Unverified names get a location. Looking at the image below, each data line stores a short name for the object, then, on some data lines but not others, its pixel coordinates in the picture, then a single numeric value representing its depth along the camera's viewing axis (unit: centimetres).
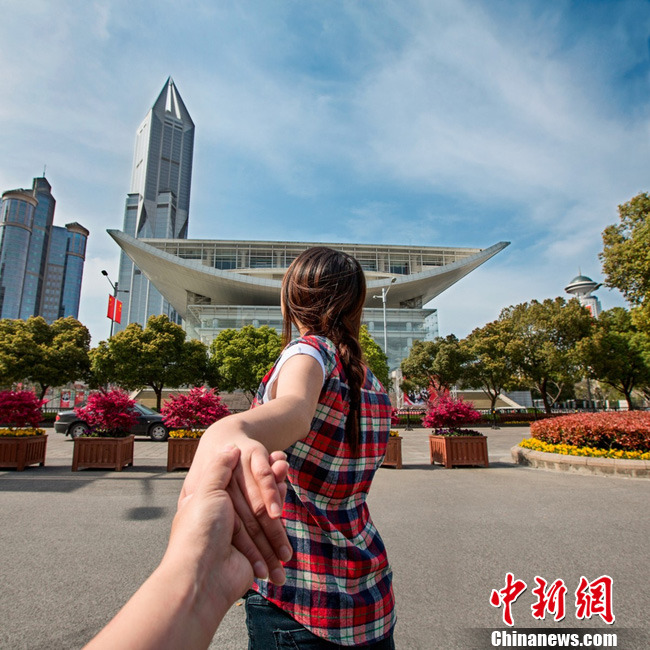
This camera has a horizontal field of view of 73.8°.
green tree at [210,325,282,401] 2905
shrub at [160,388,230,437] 945
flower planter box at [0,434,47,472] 900
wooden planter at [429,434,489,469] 956
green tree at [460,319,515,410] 2733
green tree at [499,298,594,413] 2650
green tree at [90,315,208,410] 2633
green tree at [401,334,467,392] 2848
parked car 1530
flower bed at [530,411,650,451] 873
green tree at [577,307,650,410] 2562
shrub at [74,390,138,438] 930
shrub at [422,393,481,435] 986
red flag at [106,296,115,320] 2616
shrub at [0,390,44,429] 936
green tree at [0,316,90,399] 2552
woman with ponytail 106
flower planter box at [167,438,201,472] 912
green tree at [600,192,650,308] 1505
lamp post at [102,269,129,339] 2449
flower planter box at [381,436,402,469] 938
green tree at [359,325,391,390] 2738
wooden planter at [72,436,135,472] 902
